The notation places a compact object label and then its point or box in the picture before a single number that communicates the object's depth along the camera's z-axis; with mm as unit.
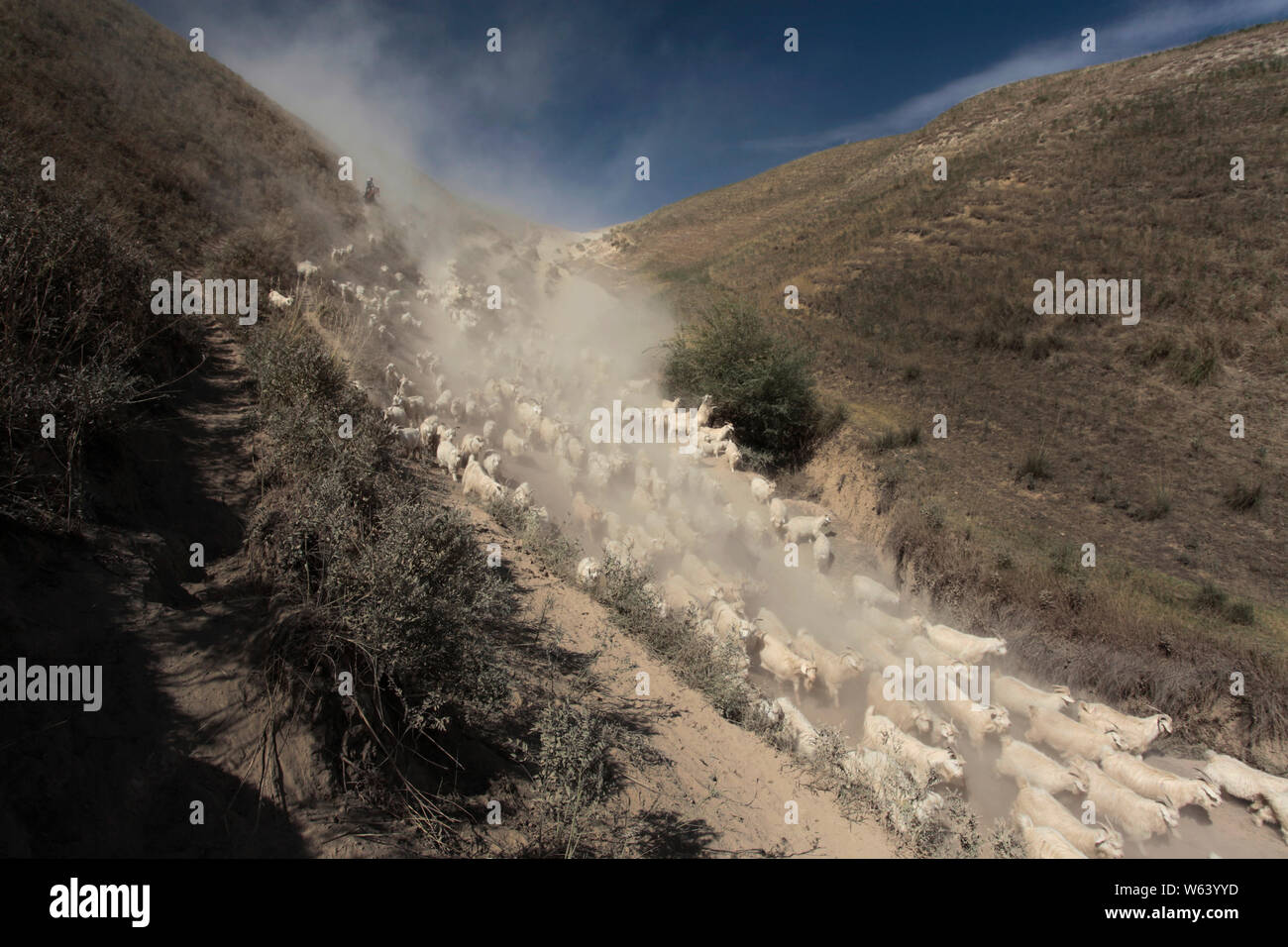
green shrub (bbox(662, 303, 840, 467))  12250
